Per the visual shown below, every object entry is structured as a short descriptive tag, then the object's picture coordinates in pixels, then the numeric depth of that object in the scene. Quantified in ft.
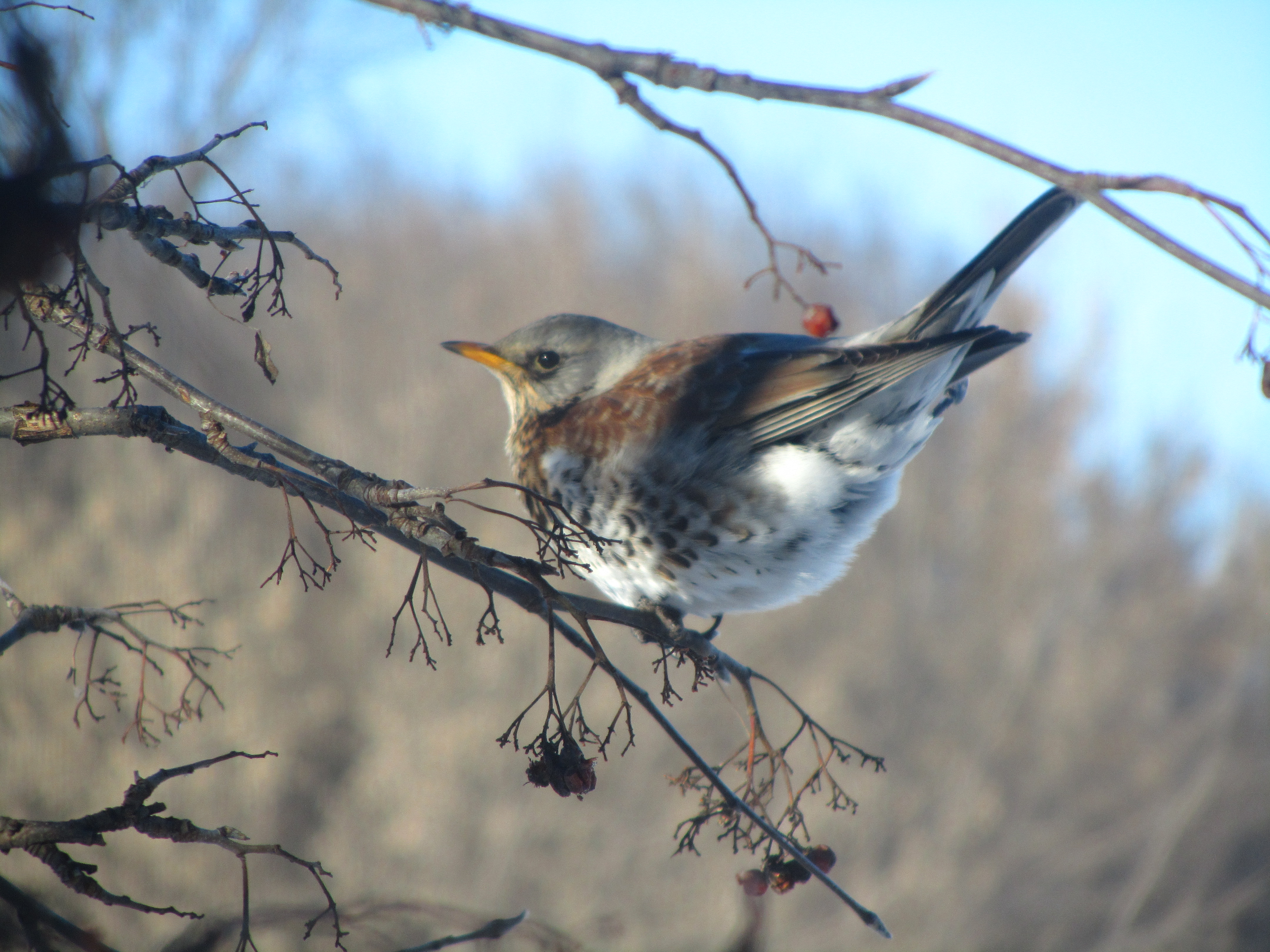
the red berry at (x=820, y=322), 15.77
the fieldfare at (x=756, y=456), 15.75
